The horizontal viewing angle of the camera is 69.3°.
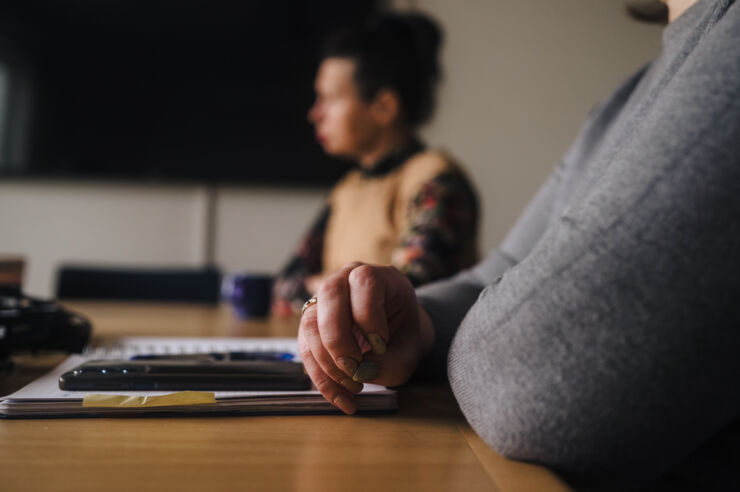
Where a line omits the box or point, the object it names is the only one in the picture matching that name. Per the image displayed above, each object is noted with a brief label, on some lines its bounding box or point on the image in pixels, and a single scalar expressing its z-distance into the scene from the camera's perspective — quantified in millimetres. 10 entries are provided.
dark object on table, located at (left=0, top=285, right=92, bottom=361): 535
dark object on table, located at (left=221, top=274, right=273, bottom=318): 1056
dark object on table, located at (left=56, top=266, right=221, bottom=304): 1632
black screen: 2105
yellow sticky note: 354
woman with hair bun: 1327
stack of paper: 353
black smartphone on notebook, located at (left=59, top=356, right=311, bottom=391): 385
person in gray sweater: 257
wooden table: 266
